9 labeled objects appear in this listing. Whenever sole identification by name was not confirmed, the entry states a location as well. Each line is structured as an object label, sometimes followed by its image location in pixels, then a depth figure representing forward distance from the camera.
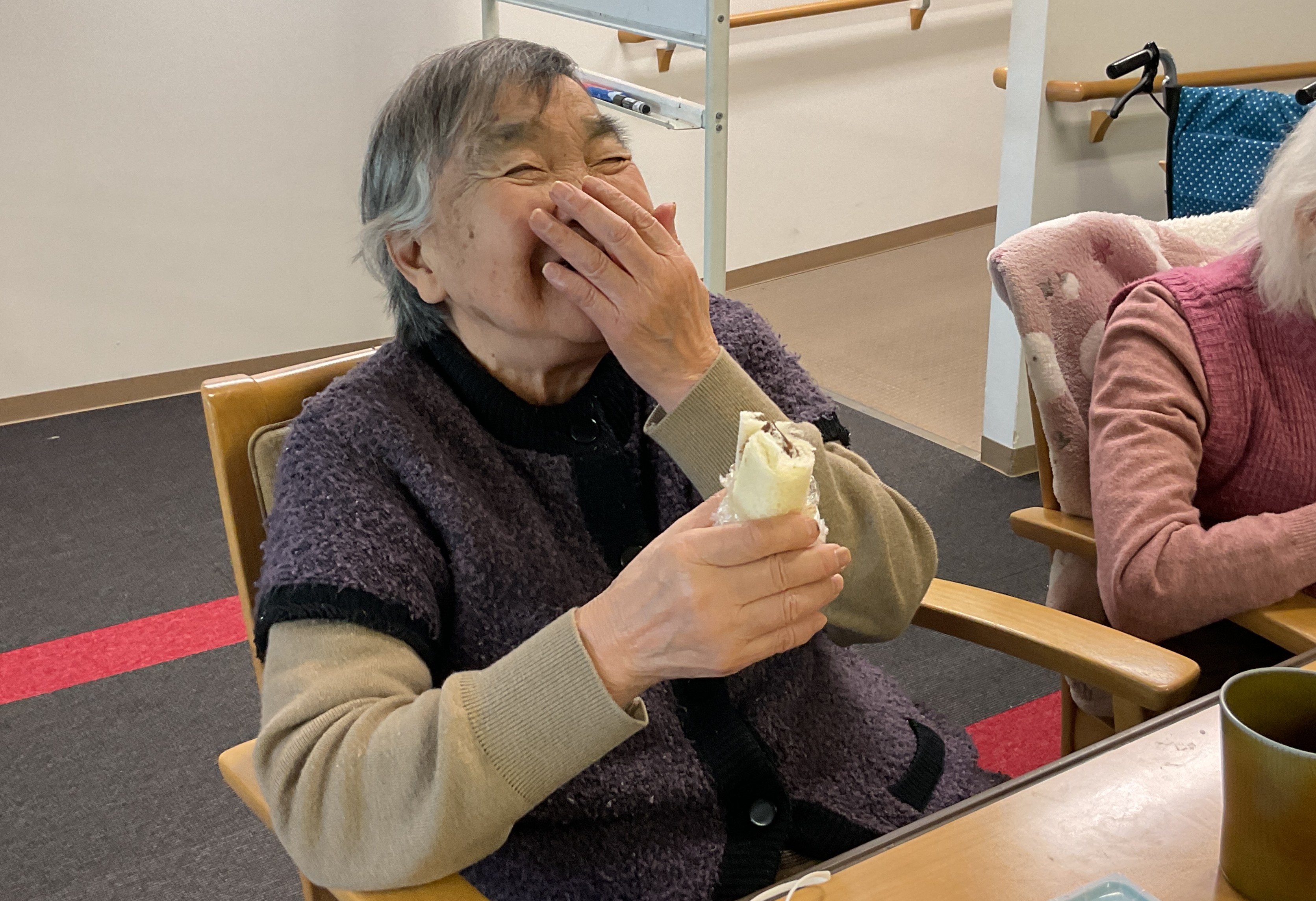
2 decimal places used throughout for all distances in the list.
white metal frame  2.25
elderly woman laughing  0.84
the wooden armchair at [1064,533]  1.49
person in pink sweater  1.30
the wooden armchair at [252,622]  1.13
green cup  0.68
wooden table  0.75
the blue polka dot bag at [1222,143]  2.36
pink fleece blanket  1.52
